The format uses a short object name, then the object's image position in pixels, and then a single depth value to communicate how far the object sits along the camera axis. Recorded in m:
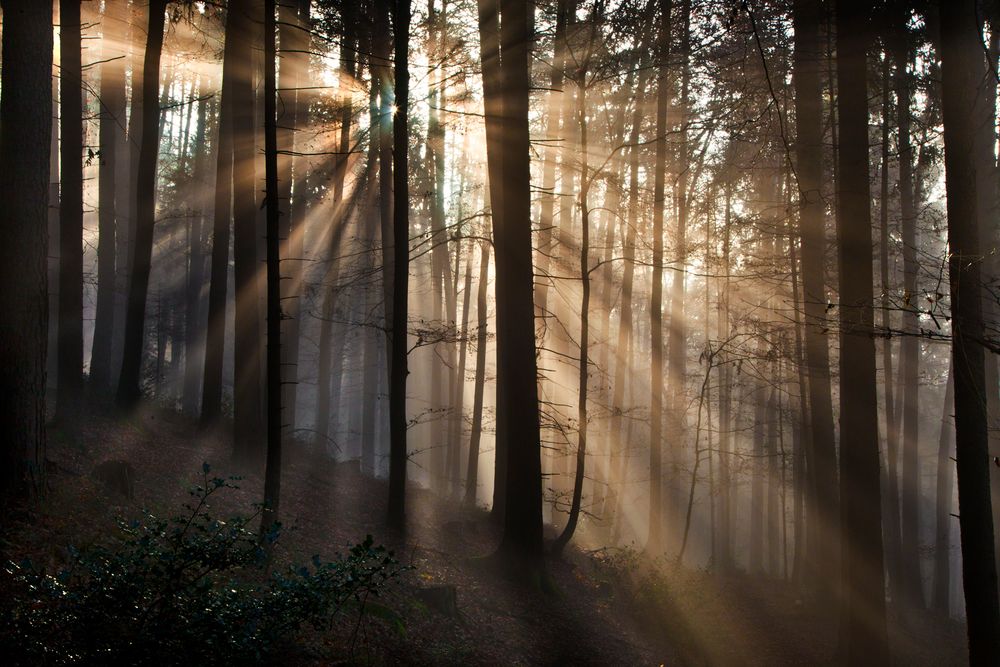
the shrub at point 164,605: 4.73
